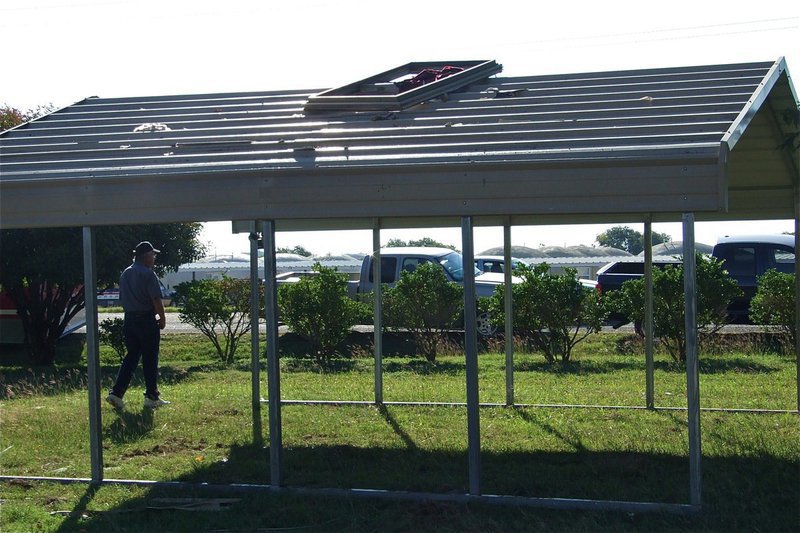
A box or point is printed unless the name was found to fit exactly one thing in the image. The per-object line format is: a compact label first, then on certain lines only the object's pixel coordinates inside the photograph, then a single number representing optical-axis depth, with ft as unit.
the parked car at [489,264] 64.62
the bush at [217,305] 49.21
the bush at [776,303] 44.04
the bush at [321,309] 45.57
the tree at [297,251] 157.47
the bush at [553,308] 43.93
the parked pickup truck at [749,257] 59.93
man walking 31.68
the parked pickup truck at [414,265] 58.90
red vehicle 55.21
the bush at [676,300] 42.22
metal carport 18.93
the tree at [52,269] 47.26
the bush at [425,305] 47.14
